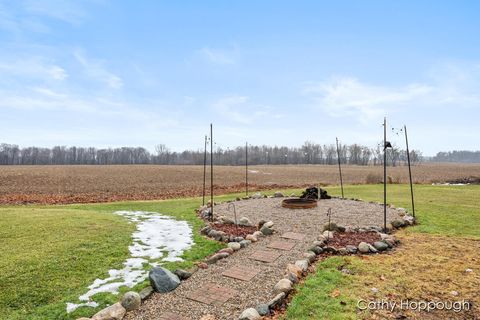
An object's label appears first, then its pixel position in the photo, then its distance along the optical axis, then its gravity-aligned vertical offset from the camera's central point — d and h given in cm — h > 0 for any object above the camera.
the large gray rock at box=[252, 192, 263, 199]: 1705 -200
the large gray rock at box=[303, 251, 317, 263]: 670 -221
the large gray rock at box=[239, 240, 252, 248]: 784 -223
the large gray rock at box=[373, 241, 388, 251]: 750 -219
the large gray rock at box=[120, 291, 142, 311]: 471 -229
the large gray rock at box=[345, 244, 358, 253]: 735 -222
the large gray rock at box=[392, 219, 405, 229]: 1004 -214
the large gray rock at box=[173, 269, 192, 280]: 586 -228
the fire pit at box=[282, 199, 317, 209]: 1333 -191
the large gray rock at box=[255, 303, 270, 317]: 446 -231
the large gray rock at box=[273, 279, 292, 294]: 508 -223
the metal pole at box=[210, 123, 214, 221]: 1135 +113
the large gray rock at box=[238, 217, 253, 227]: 1024 -213
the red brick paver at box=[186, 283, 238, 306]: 491 -235
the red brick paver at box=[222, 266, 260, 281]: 580 -231
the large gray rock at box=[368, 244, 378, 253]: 736 -225
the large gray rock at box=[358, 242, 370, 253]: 734 -219
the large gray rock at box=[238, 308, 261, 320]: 425 -228
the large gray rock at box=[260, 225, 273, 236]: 898 -214
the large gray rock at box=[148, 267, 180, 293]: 532 -221
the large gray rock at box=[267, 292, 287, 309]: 466 -229
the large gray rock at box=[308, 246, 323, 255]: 725 -221
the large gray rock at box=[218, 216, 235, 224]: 1051 -214
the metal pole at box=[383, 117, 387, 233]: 915 +87
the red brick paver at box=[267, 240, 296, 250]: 769 -226
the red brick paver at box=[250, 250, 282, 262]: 680 -228
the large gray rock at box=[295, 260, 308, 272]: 613 -221
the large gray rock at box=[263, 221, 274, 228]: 947 -206
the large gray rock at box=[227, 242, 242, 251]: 752 -219
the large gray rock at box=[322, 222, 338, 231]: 924 -208
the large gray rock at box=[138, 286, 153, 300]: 505 -233
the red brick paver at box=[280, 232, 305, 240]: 855 -223
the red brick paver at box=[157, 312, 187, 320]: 443 -240
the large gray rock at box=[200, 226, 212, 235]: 935 -222
